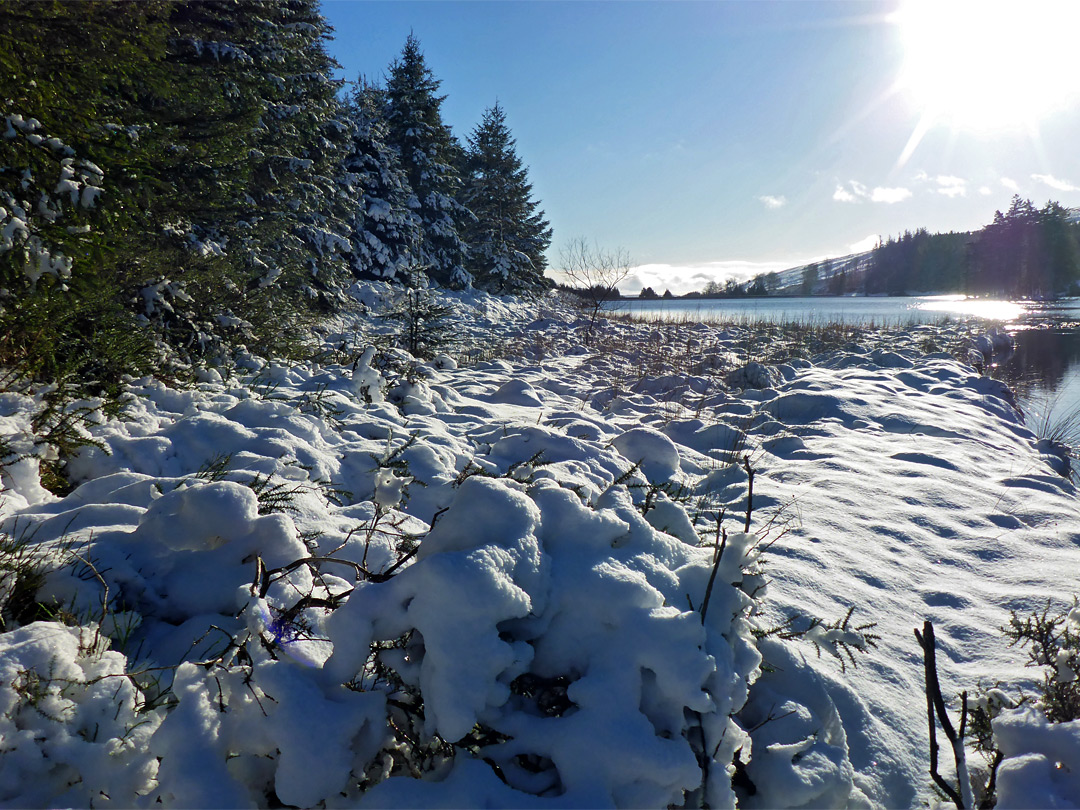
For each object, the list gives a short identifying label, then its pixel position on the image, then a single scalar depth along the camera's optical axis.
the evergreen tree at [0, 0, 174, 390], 2.79
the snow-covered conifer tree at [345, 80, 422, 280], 15.51
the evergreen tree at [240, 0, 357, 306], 7.27
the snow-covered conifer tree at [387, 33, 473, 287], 18.62
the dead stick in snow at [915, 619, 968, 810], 0.96
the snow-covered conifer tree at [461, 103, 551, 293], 22.73
